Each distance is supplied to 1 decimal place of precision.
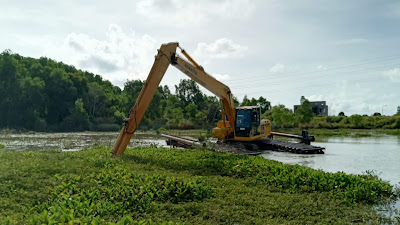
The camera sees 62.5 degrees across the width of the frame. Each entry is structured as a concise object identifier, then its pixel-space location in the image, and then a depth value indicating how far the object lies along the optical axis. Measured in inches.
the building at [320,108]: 4042.8
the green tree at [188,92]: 3435.0
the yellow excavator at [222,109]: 600.7
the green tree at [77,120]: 2156.7
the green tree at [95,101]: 2541.8
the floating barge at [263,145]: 824.8
